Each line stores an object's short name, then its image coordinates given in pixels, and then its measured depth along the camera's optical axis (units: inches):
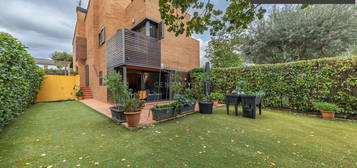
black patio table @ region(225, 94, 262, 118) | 171.3
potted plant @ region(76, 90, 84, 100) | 382.6
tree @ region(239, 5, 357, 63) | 306.1
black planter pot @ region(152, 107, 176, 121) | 161.9
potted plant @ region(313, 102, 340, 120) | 166.9
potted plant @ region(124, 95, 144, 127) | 136.9
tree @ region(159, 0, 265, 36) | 89.1
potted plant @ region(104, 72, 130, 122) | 153.6
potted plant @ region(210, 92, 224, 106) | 268.2
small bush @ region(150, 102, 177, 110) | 163.7
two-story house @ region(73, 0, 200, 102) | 267.4
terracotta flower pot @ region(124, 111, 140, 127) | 136.6
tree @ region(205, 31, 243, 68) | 483.8
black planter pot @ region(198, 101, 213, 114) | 203.8
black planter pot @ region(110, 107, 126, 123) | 153.7
